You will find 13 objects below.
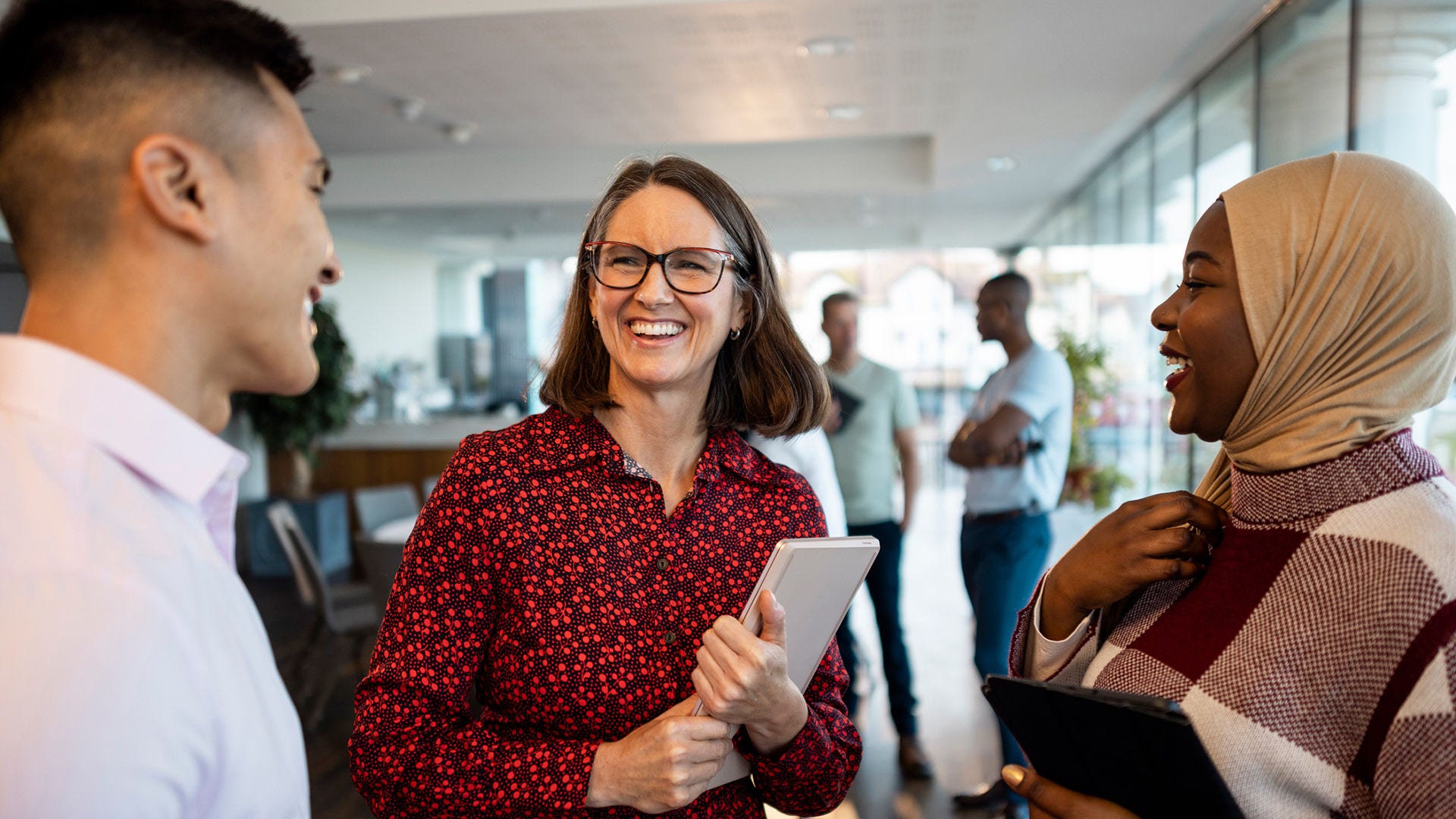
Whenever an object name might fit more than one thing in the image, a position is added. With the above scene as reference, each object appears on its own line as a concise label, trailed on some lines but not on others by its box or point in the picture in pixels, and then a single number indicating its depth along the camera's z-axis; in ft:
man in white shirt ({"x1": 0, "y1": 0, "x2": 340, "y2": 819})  1.91
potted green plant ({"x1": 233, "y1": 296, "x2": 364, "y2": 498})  25.99
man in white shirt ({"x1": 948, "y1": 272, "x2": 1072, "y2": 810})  11.86
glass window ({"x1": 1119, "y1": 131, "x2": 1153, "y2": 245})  19.97
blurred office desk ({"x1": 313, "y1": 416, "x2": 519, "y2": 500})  29.58
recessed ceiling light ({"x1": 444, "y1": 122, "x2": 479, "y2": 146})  20.20
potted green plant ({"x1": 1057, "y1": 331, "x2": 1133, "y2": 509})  20.61
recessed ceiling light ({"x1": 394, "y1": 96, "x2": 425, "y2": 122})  18.01
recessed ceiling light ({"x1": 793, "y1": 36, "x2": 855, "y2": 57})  14.47
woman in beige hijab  2.97
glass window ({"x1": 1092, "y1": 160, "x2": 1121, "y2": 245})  22.95
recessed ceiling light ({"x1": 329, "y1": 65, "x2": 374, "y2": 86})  15.58
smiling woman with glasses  4.10
